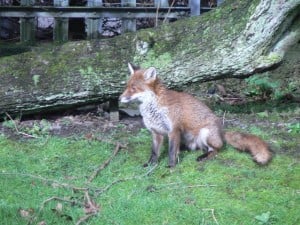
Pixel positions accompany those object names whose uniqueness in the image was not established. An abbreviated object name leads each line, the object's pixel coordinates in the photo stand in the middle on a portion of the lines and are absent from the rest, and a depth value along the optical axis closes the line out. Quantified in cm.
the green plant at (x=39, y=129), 732
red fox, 645
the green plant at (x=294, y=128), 733
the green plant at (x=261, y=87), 895
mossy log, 737
